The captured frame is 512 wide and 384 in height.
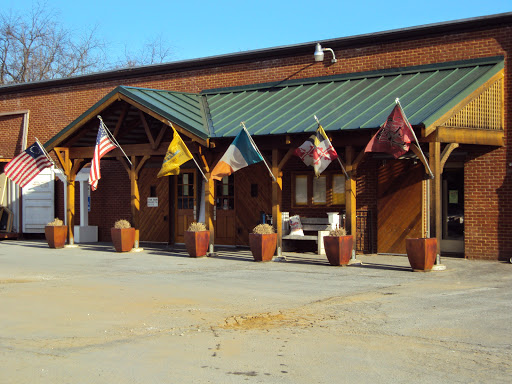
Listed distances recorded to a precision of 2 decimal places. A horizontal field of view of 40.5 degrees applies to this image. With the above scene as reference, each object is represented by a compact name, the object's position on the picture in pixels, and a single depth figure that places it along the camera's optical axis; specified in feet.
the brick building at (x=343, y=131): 53.62
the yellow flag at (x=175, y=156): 57.36
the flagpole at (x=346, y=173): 53.36
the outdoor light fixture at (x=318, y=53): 63.16
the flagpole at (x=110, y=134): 63.25
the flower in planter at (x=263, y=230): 55.67
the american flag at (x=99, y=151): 62.34
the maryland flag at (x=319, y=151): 51.57
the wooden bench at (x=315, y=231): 61.57
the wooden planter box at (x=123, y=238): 64.44
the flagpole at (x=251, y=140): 54.14
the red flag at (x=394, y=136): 47.03
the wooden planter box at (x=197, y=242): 59.06
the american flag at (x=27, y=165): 68.74
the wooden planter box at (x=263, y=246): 55.36
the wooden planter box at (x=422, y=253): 47.55
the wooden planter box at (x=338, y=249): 51.49
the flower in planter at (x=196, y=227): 59.57
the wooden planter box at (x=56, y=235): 69.51
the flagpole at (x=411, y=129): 46.80
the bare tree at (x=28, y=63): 160.97
